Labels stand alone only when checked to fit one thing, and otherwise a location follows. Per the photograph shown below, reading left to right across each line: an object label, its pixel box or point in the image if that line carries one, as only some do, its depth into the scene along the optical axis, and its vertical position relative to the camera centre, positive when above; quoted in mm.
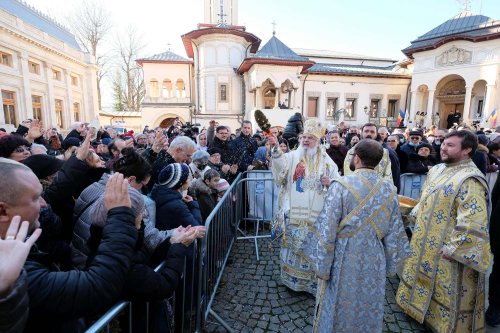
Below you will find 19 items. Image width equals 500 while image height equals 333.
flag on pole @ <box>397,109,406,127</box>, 17722 +309
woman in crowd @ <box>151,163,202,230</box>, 2195 -652
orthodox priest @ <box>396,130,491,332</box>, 2273 -1101
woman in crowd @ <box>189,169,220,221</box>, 3334 -857
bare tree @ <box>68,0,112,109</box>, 28297 +8605
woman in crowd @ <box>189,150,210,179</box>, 3732 -576
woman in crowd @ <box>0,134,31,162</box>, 2345 -246
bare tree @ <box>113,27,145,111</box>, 30250 +4181
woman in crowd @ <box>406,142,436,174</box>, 5234 -742
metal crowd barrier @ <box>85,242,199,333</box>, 1272 -1244
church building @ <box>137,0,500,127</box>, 19984 +3515
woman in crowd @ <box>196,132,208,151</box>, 6472 -474
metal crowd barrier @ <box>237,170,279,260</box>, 4852 -1423
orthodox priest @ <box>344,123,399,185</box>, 4012 -685
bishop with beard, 3275 -848
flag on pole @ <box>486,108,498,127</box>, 17734 +441
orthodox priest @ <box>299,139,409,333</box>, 2143 -989
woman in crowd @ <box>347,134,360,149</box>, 6418 -418
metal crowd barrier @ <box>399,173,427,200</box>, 5254 -1202
